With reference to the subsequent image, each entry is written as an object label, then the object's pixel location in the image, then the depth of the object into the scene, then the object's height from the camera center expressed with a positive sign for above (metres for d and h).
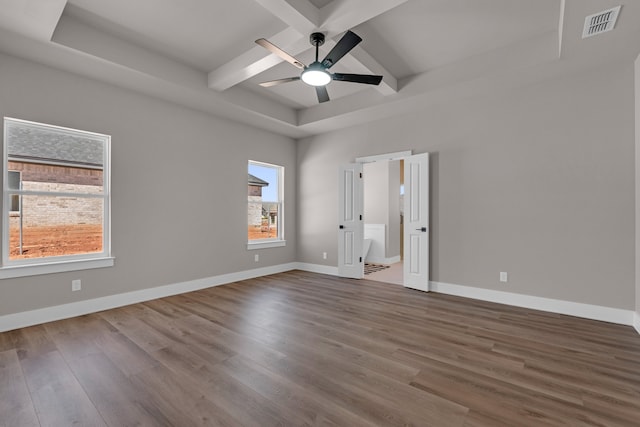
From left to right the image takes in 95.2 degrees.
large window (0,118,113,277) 3.18 +0.18
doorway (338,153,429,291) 4.56 -0.16
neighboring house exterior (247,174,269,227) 5.68 +0.22
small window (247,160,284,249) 5.70 +0.13
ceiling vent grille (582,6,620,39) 2.48 +1.68
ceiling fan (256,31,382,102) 2.55 +1.39
